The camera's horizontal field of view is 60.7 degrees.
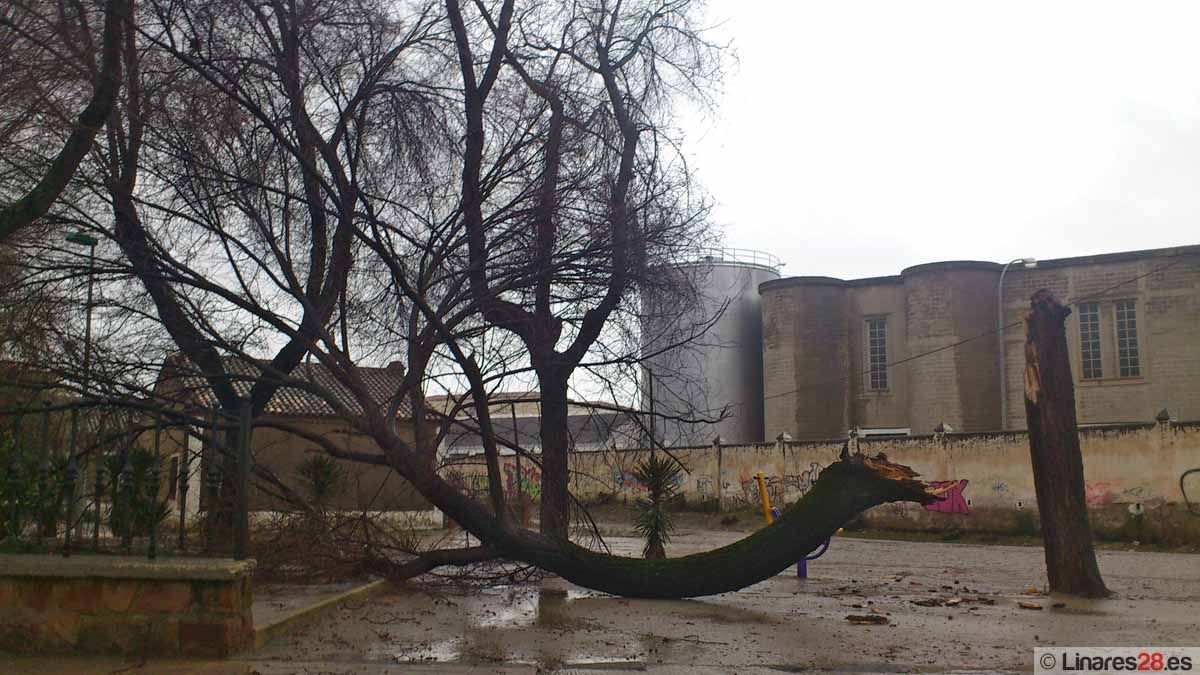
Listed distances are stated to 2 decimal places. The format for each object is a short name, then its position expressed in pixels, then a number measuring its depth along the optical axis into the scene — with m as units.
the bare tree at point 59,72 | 6.80
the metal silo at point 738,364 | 34.94
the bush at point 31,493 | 6.27
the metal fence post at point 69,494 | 6.00
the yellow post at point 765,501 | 14.91
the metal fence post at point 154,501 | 5.93
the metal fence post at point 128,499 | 6.15
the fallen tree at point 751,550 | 9.04
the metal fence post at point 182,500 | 6.17
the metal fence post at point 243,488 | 6.23
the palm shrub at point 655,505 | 13.21
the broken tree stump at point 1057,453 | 11.00
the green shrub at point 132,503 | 6.14
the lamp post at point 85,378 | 6.02
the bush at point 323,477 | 13.30
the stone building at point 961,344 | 31.38
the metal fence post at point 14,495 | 6.22
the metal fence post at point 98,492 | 5.98
